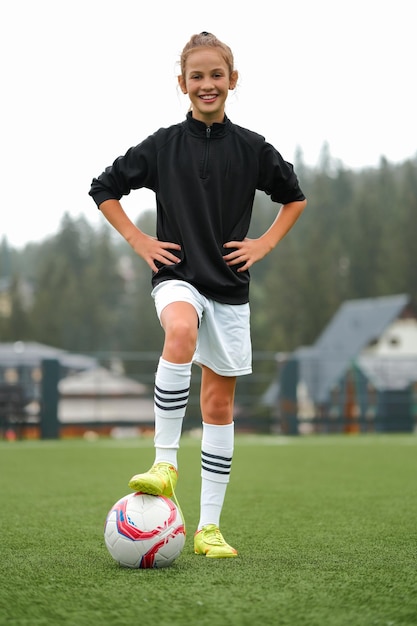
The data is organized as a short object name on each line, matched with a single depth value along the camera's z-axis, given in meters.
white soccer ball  5.85
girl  6.60
